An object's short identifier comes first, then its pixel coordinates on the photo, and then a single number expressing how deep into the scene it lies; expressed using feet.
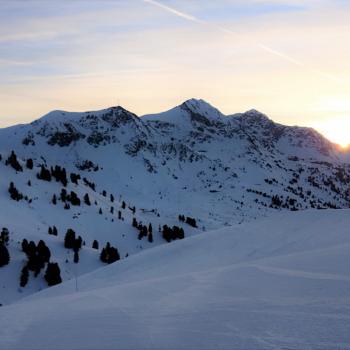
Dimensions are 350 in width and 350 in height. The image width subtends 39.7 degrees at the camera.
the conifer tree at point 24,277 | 239.54
